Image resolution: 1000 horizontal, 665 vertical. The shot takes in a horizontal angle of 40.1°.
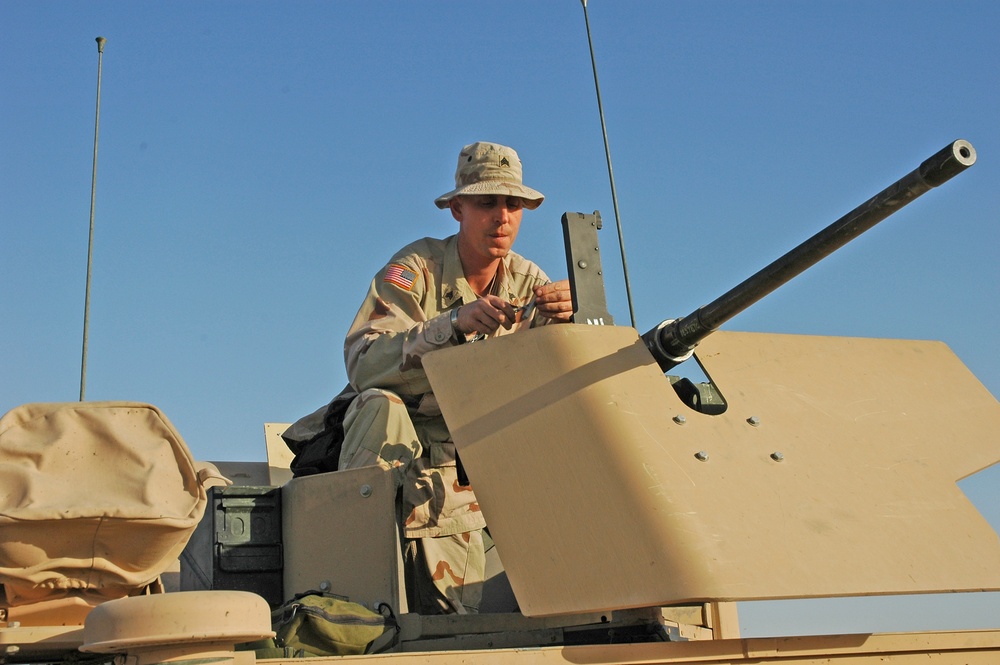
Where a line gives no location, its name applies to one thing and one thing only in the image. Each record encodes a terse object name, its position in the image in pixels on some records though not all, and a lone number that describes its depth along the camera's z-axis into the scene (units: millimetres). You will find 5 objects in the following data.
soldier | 4684
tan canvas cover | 3523
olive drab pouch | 3697
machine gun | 3676
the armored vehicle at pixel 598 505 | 3557
